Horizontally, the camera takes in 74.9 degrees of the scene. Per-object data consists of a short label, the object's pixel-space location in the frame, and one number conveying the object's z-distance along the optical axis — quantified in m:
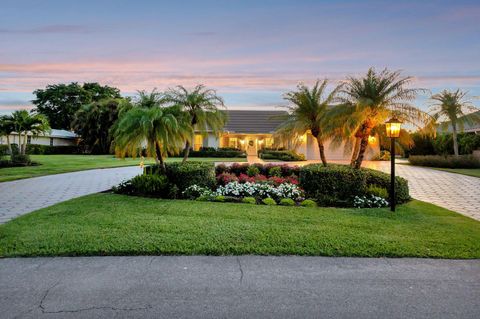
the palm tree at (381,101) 9.15
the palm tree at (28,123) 20.31
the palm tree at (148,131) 9.00
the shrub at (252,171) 12.01
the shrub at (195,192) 8.63
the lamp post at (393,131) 7.37
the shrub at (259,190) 8.60
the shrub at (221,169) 12.09
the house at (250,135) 30.36
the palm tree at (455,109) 23.41
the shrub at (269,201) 7.91
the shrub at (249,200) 8.01
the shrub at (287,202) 7.84
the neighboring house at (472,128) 25.63
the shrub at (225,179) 10.32
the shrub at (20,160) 18.56
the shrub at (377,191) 8.30
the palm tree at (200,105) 11.02
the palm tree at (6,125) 20.10
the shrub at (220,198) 8.25
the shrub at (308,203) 7.80
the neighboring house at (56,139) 37.48
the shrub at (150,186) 8.81
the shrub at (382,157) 28.12
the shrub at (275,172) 11.82
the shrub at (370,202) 7.82
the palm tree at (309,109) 10.66
